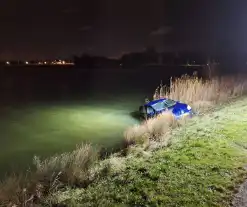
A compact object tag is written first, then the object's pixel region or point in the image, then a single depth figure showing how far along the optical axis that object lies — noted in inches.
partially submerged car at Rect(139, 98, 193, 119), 383.5
